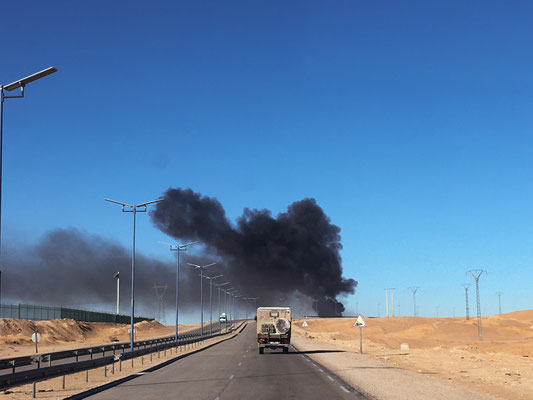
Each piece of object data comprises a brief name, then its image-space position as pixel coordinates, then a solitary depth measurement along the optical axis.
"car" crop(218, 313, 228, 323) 190.69
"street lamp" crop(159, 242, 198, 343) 67.59
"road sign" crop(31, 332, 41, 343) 40.73
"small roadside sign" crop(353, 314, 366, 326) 43.84
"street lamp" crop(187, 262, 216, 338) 86.61
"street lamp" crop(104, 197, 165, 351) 46.81
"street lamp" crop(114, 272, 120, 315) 117.21
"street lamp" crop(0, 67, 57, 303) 19.82
